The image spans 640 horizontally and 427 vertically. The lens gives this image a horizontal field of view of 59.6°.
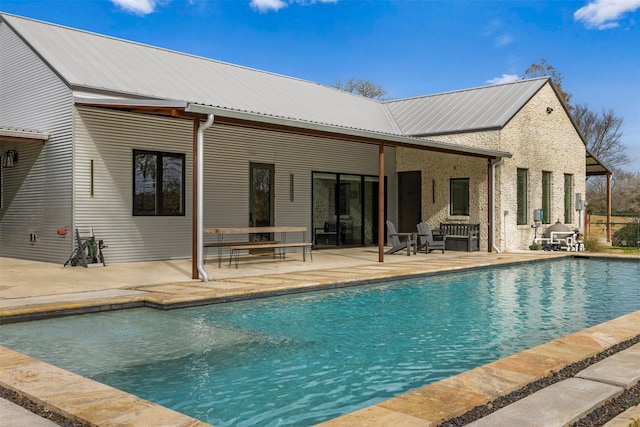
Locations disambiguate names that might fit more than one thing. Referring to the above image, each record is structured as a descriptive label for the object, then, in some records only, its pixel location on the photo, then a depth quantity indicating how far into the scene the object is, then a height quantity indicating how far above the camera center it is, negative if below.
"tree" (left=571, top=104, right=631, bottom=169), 35.72 +5.58
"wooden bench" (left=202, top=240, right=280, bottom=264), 9.72 -0.43
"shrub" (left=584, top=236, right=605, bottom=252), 14.81 -0.68
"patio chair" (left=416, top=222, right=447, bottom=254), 13.45 -0.48
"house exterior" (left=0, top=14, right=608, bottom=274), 9.96 +1.48
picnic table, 9.42 -0.42
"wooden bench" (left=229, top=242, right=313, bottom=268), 9.55 -0.46
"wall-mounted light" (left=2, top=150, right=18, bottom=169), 11.24 +1.26
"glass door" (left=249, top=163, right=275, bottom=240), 12.70 +0.55
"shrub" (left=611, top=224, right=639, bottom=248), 16.53 -0.49
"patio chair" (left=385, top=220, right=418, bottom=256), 12.84 -0.54
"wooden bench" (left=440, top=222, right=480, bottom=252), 14.32 -0.42
